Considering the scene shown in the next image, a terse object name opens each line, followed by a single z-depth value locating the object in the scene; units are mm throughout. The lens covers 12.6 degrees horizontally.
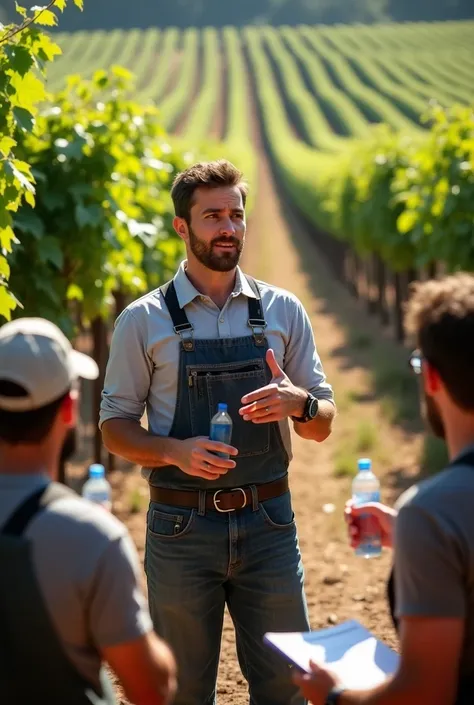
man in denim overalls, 7457
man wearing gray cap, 4570
